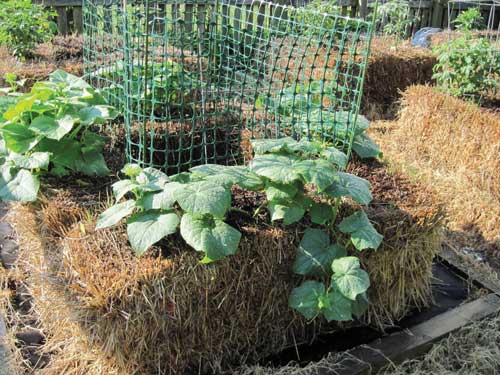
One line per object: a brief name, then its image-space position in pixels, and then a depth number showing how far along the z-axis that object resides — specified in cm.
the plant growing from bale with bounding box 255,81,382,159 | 297
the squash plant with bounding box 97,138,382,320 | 217
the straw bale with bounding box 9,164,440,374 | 219
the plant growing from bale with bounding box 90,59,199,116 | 296
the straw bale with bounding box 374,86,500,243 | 400
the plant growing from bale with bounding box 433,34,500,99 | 463
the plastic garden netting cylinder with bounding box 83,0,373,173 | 282
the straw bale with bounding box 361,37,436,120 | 610
